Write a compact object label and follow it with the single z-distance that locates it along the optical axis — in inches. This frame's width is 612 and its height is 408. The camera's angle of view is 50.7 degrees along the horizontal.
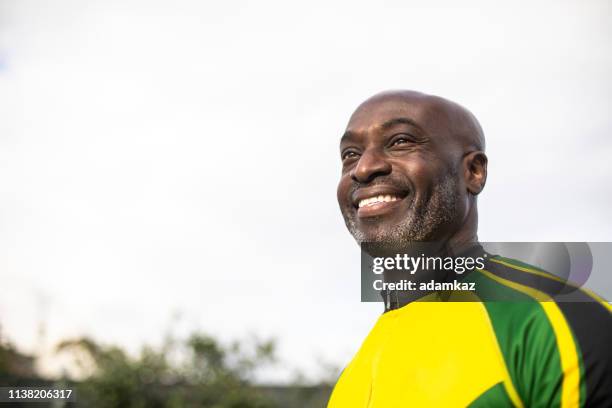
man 75.2
